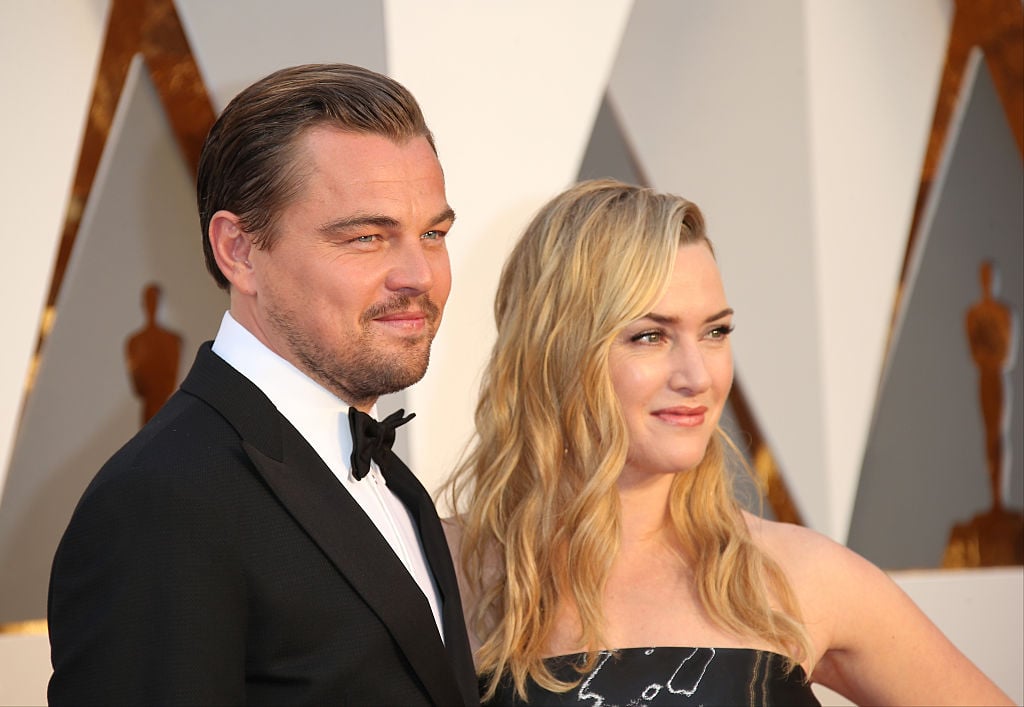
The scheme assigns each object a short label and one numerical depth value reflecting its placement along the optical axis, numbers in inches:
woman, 200.0
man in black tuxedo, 184.3
